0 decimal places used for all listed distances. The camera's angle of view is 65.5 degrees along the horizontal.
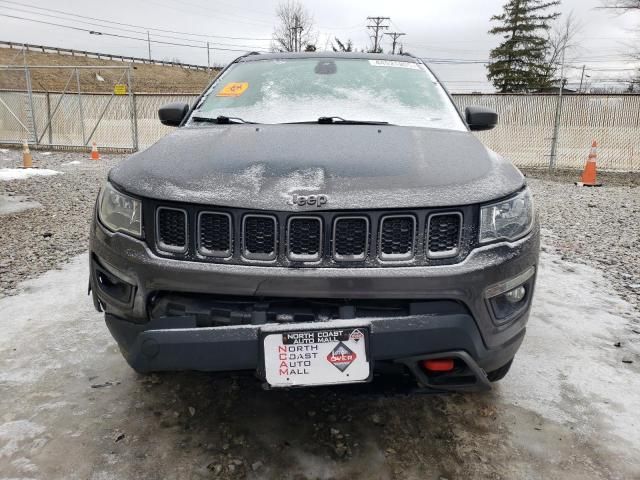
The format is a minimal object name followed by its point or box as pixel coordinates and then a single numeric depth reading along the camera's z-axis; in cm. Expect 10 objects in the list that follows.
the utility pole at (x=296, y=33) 4434
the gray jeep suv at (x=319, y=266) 174
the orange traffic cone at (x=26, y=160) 1127
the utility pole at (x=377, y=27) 5206
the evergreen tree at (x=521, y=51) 4197
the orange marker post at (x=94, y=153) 1372
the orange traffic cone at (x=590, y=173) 1035
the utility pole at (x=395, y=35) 5392
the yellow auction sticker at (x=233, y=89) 315
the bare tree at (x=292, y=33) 4415
